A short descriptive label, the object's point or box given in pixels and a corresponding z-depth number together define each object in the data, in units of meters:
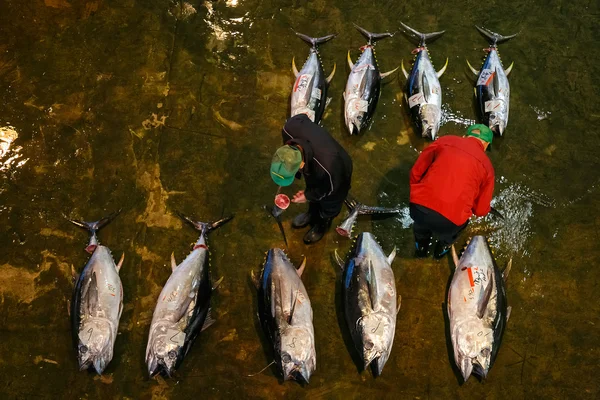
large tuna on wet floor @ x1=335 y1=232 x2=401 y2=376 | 3.98
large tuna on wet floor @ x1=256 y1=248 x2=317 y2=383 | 3.91
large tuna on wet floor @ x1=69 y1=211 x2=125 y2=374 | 3.93
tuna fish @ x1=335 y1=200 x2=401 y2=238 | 4.41
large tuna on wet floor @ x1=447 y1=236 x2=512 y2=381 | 3.99
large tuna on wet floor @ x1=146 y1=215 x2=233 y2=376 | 3.92
